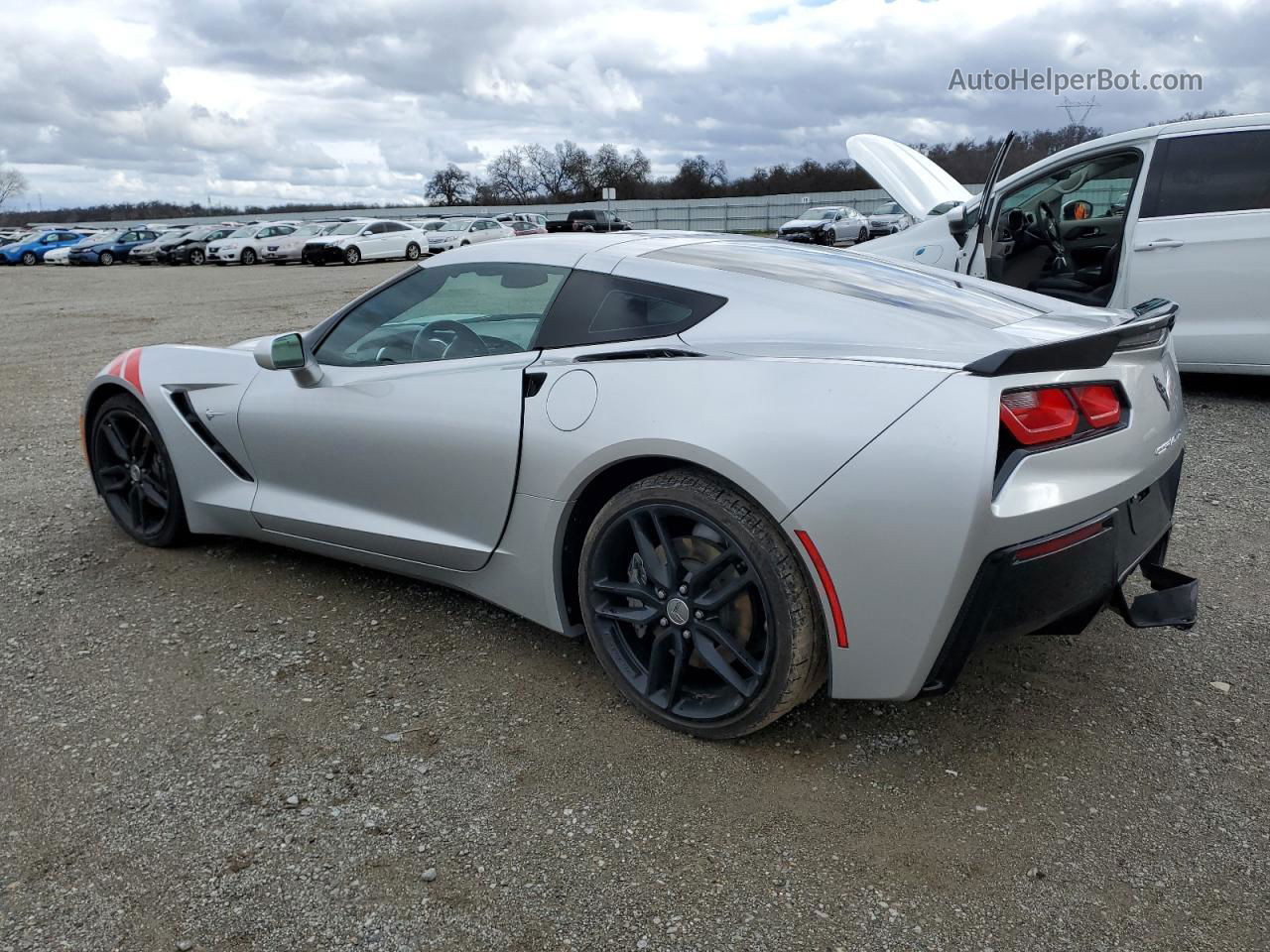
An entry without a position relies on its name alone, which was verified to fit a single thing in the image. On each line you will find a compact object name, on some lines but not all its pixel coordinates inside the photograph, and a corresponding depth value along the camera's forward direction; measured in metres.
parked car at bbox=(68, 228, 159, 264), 36.88
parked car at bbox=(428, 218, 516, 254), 32.59
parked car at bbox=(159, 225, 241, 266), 35.66
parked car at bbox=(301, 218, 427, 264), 29.72
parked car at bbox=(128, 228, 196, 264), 36.09
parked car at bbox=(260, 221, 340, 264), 32.16
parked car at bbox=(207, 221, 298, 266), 33.84
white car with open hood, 6.02
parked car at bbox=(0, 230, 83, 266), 38.16
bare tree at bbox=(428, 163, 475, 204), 76.94
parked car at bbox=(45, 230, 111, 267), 37.50
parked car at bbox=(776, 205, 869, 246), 31.34
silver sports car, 2.26
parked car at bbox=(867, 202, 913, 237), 34.09
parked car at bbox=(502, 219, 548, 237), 35.06
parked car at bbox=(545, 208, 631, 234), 37.19
